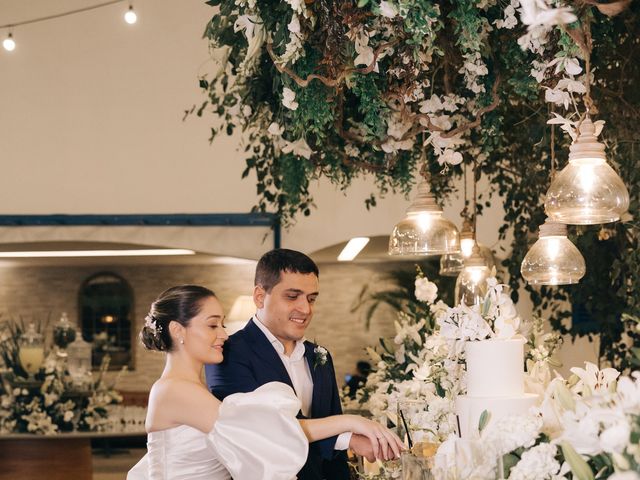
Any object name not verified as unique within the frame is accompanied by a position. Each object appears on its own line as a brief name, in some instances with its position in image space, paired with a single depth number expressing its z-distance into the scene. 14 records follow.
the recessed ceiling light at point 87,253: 11.38
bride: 3.10
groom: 3.52
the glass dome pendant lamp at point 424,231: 4.14
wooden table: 7.57
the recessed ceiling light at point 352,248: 10.61
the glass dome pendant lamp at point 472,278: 5.36
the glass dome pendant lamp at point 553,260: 3.93
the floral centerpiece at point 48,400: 7.85
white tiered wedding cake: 2.73
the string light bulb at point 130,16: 9.31
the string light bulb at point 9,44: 9.27
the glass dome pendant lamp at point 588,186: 2.70
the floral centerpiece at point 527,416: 1.73
